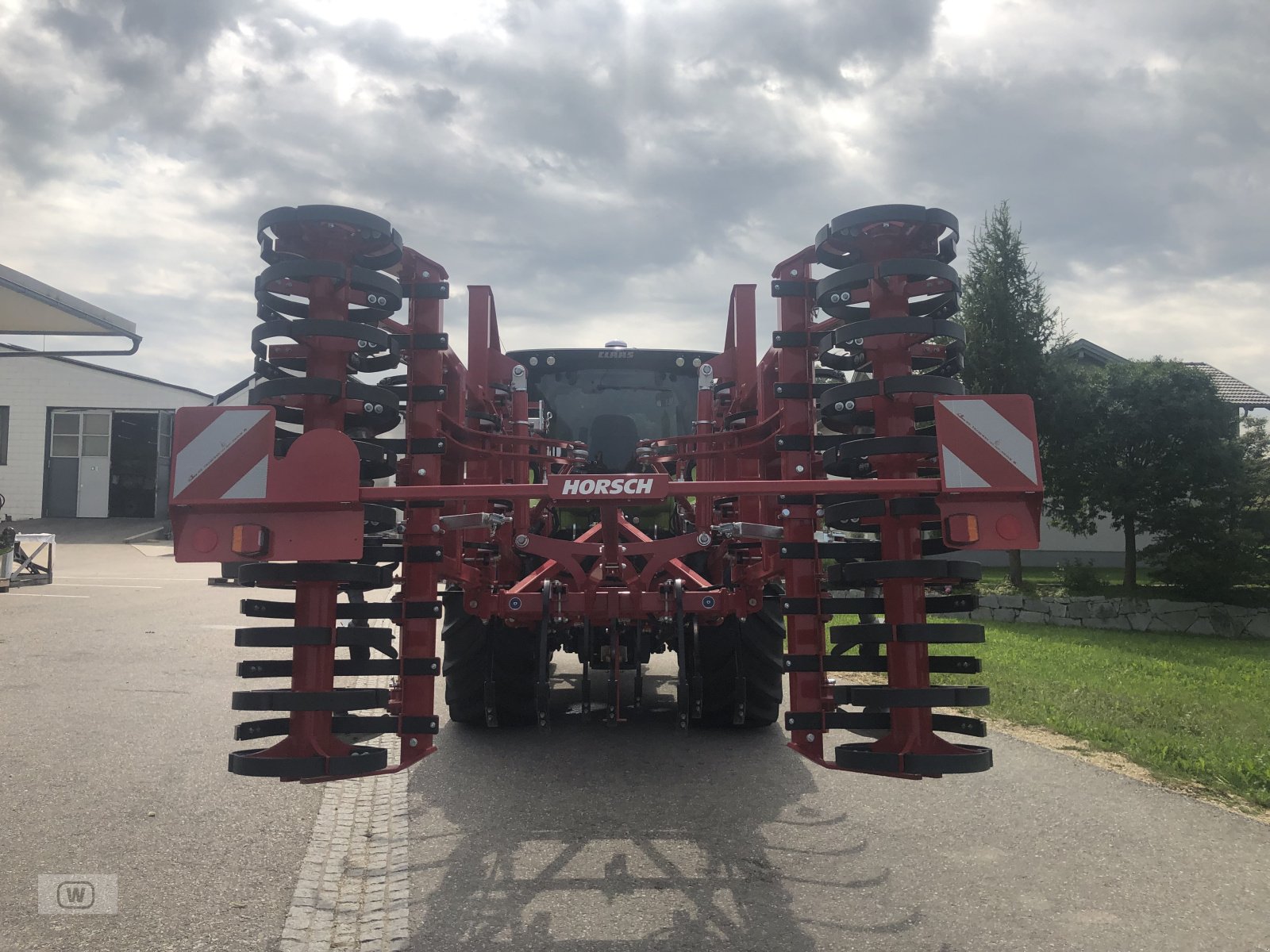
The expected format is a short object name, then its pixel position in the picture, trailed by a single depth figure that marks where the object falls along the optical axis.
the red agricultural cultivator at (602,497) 3.32
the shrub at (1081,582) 14.23
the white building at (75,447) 32.19
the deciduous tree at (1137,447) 13.73
